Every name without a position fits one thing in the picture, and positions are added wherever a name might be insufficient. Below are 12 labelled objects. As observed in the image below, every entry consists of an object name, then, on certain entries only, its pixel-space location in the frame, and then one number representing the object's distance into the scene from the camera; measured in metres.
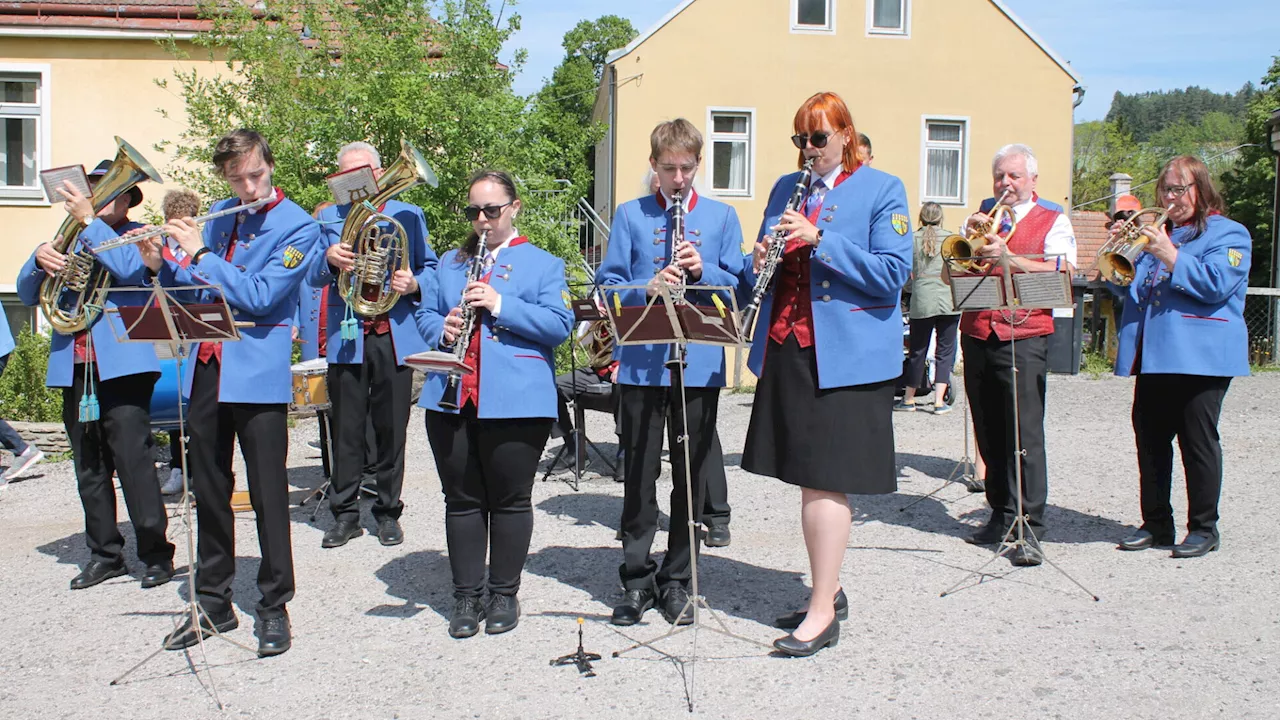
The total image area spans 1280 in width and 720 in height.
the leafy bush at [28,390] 10.31
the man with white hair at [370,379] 6.18
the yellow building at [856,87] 18.97
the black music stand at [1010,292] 5.46
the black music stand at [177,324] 4.22
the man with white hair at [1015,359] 5.88
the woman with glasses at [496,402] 4.61
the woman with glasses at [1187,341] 5.64
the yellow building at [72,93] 15.02
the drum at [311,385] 7.09
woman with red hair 4.27
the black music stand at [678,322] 4.09
